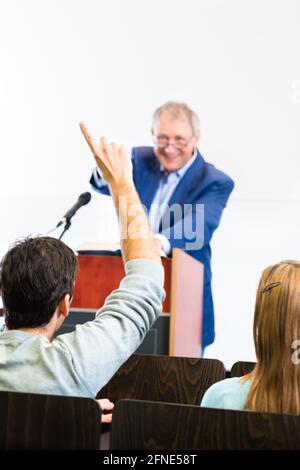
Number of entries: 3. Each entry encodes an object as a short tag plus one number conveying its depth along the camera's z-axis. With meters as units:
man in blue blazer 4.76
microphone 3.53
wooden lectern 3.32
